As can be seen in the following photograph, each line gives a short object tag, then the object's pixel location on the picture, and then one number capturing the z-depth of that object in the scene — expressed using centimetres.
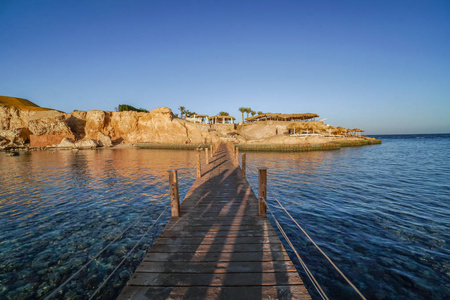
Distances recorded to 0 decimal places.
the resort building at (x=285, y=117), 6255
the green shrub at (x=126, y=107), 6650
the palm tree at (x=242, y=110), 7844
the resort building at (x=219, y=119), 6719
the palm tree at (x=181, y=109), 7827
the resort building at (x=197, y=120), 6281
